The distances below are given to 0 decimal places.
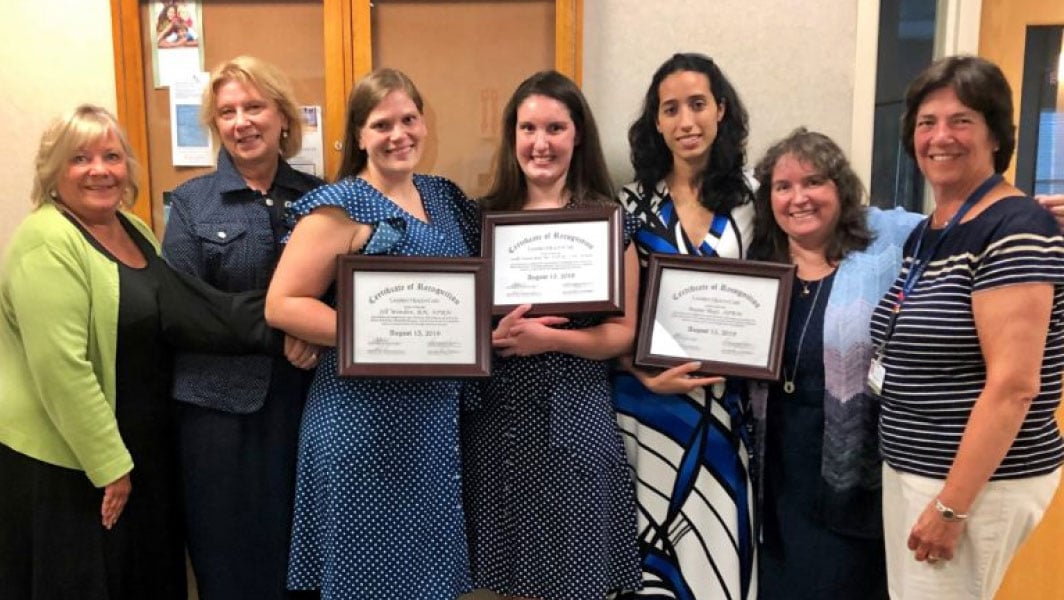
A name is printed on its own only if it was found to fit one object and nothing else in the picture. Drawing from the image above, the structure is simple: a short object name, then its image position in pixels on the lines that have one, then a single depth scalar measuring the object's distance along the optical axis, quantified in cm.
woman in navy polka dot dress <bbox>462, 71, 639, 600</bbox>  167
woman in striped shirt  130
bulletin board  204
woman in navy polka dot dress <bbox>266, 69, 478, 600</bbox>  155
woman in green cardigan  157
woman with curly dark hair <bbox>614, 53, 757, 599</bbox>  177
